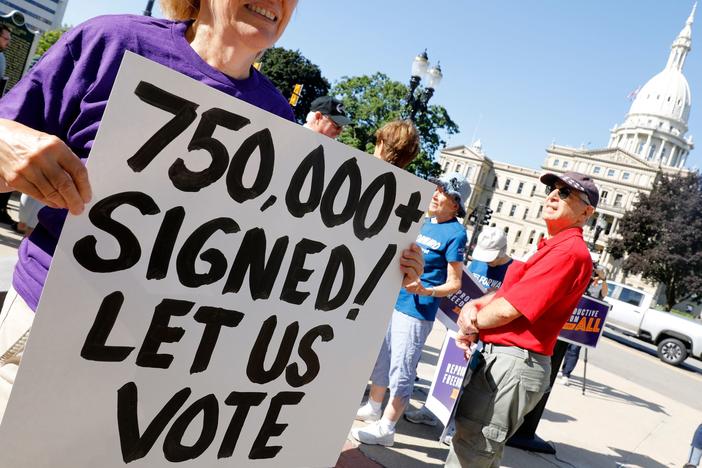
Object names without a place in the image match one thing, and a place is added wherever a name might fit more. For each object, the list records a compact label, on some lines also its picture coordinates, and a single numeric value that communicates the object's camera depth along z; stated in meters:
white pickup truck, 14.64
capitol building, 74.38
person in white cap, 4.23
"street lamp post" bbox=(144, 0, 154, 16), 12.70
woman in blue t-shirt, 3.38
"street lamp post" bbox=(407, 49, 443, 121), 11.81
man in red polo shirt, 2.23
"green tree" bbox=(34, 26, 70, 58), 44.47
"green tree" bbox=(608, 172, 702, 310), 39.00
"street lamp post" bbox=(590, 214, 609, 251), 24.62
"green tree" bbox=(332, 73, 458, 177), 33.88
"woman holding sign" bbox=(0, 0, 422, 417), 0.92
